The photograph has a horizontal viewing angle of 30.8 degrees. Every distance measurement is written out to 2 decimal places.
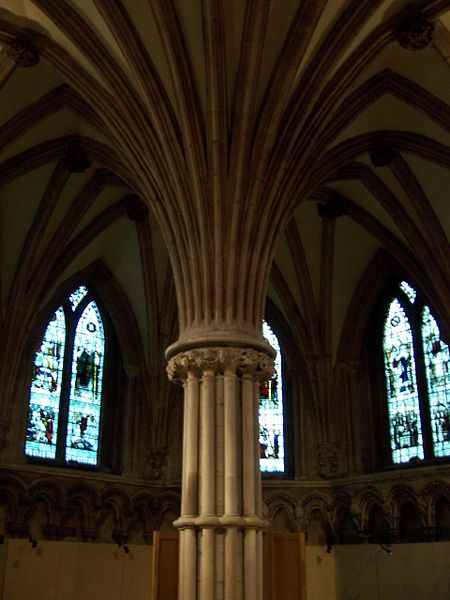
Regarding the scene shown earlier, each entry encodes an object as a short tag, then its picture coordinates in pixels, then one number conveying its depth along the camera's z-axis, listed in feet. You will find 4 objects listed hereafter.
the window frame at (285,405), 61.72
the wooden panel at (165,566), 39.01
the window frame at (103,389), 58.29
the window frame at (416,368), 57.88
